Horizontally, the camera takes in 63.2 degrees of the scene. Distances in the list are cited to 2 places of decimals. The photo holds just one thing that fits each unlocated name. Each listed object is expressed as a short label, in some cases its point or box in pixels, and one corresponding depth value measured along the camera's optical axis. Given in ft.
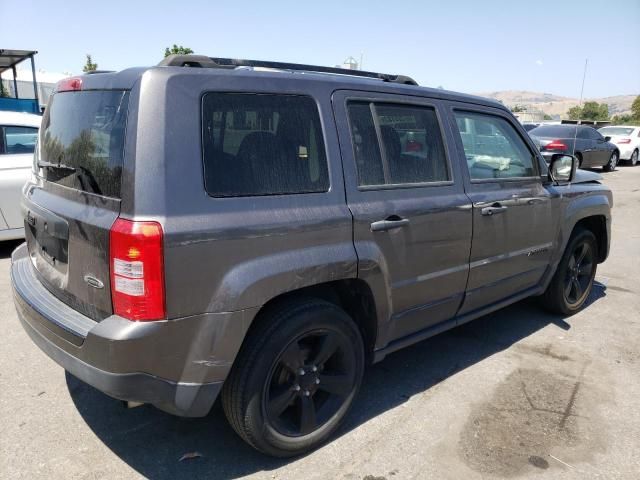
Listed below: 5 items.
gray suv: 7.04
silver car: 19.03
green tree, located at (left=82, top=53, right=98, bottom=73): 103.02
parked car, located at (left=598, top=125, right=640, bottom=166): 63.00
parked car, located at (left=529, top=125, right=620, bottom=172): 47.70
